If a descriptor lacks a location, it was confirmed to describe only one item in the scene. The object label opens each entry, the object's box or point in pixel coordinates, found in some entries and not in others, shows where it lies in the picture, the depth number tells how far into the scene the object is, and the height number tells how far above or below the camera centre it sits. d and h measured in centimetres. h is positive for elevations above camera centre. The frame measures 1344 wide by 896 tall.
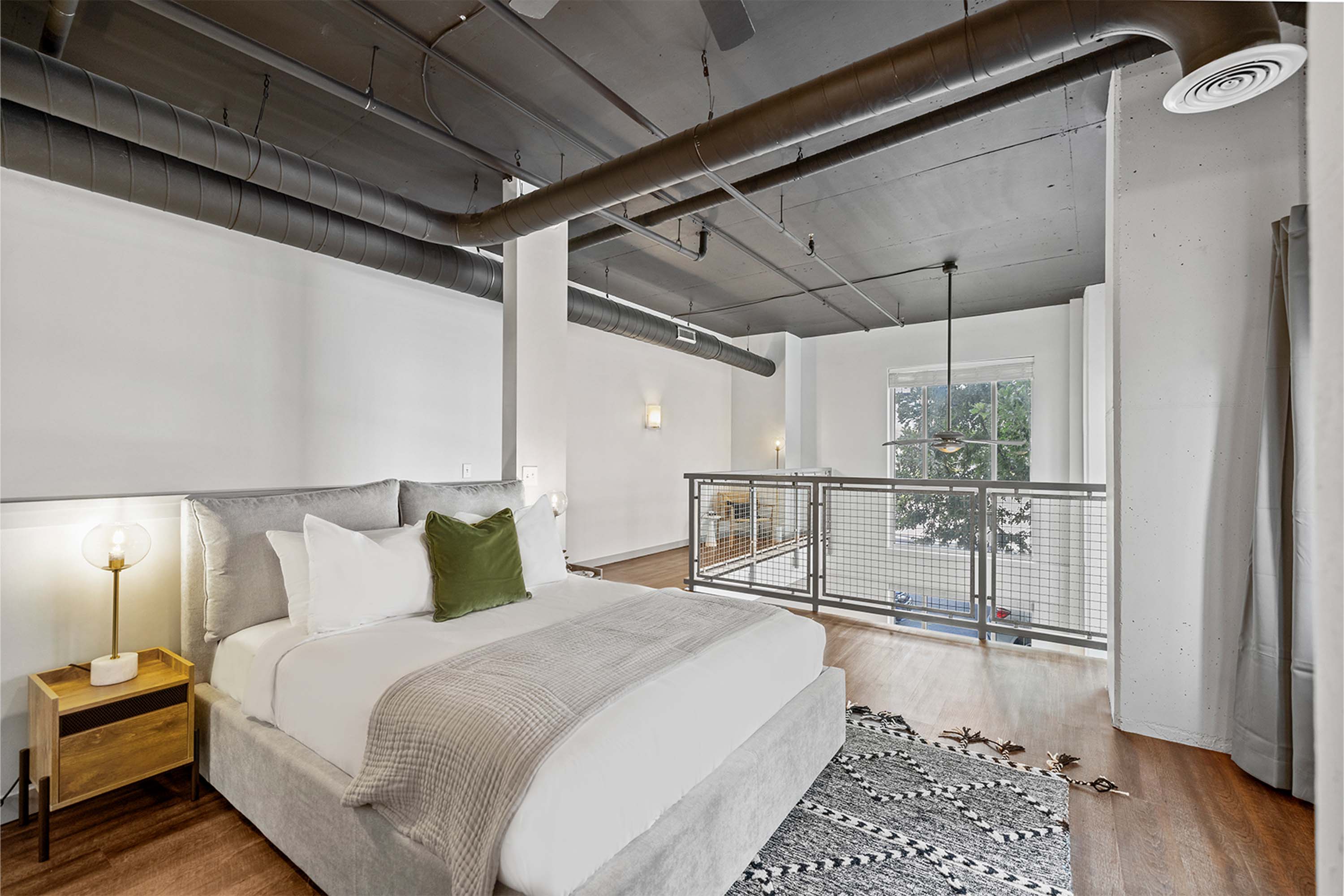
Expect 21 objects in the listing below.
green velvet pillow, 259 -49
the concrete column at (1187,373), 271 +38
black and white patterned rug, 194 -131
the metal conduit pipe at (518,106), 267 +184
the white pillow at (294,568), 246 -46
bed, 149 -85
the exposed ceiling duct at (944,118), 278 +175
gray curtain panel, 235 -45
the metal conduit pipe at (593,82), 257 +182
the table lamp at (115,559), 223 -40
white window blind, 768 +107
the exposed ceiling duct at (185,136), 239 +140
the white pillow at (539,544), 307 -46
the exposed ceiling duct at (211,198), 271 +133
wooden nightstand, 204 -97
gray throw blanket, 146 -71
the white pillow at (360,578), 236 -50
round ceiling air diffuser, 184 +121
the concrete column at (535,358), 406 +64
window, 769 +52
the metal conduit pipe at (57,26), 224 +165
